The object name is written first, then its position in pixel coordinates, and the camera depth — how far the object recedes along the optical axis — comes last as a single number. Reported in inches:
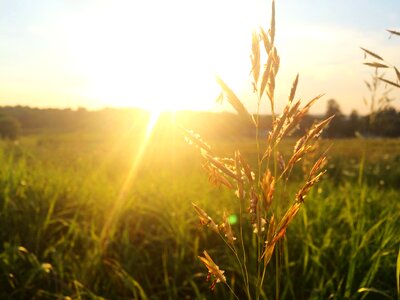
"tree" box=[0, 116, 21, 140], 832.6
